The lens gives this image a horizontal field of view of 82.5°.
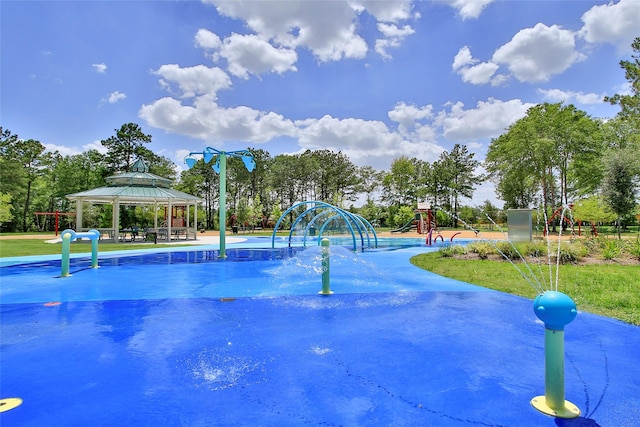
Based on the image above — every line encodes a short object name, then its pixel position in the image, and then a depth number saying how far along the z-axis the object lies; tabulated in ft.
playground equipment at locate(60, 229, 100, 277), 30.15
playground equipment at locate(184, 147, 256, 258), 44.90
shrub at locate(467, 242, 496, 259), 42.10
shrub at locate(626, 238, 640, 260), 37.86
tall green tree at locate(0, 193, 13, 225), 87.76
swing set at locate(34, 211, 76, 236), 137.51
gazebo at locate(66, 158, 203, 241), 71.61
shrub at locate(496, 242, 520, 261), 39.65
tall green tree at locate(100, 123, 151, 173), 135.54
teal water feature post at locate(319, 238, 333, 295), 24.25
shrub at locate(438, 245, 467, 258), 45.24
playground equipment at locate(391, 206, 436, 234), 108.29
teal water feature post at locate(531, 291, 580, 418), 8.59
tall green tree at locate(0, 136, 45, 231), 121.49
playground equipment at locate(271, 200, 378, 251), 55.47
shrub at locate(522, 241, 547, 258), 39.34
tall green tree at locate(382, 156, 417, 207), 164.04
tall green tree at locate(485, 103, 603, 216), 112.27
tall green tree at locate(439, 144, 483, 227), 165.89
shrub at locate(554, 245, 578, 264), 37.49
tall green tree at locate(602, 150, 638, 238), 59.77
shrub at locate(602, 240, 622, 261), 37.86
